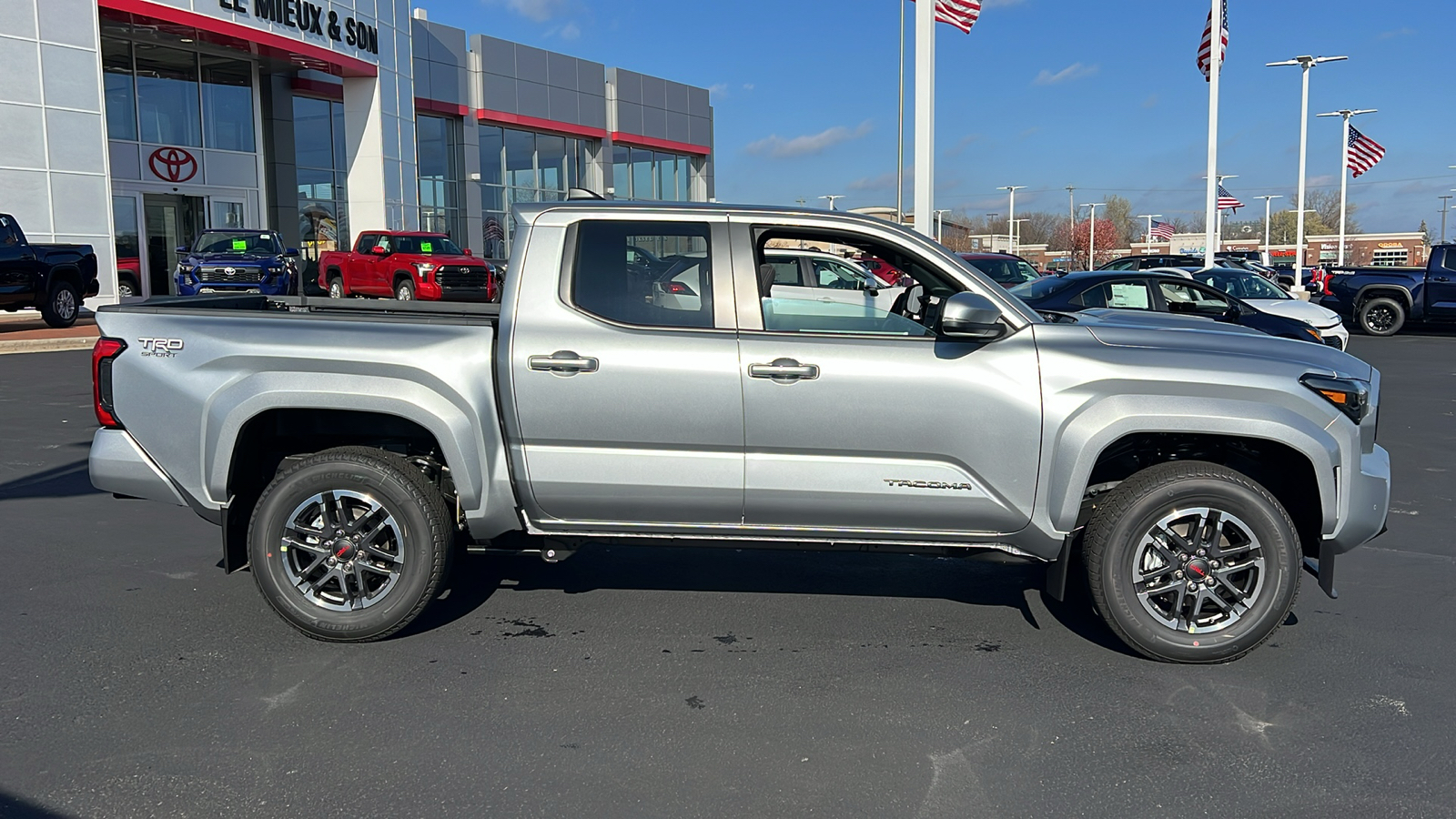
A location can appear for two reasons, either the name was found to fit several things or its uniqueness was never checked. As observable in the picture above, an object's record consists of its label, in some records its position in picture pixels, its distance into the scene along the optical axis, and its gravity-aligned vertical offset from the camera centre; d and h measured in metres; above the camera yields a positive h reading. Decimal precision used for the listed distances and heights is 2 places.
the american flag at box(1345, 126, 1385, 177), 33.59 +3.95
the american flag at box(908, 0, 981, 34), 17.42 +4.28
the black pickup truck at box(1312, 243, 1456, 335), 23.19 -0.22
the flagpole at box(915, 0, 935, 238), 16.19 +2.67
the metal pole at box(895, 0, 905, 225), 34.72 +4.13
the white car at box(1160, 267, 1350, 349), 17.39 -0.24
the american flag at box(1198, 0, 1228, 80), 25.53 +5.46
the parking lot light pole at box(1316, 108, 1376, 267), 42.74 +5.06
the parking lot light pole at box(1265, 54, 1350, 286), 35.22 +5.73
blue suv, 22.80 +0.64
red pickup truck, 26.48 +0.59
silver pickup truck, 4.55 -0.55
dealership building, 23.14 +5.02
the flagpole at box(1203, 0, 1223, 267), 25.22 +3.72
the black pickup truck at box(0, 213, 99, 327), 19.11 +0.40
